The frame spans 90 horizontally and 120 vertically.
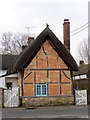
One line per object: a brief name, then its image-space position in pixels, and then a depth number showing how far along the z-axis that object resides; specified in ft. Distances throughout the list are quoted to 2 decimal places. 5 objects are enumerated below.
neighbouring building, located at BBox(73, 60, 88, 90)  91.92
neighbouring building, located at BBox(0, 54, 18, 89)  75.52
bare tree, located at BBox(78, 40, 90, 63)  142.50
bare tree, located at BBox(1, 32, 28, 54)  137.07
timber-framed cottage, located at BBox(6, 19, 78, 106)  56.29
